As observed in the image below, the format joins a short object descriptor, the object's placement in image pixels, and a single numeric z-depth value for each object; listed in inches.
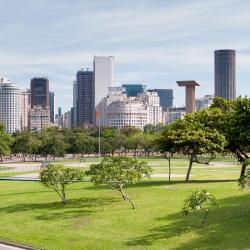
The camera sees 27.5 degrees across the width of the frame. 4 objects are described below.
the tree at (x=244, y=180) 1316.4
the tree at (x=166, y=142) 2260.1
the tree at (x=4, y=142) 4670.3
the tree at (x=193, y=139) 2198.6
